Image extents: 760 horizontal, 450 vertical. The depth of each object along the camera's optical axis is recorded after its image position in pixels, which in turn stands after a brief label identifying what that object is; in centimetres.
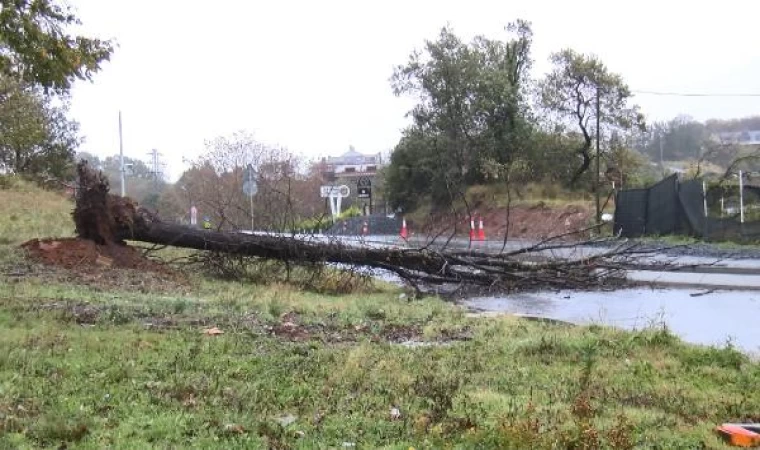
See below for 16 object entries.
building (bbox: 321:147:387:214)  4459
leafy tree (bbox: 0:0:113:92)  938
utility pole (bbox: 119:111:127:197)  4409
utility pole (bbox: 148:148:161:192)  7588
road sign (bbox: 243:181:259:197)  2175
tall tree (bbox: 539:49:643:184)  3897
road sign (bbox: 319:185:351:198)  4241
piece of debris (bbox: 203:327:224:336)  684
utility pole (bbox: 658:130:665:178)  4924
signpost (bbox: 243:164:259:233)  2192
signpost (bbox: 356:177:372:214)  4322
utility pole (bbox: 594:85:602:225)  2965
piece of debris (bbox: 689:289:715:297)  1184
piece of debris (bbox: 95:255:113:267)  1206
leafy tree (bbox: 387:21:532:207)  4034
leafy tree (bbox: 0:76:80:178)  2855
